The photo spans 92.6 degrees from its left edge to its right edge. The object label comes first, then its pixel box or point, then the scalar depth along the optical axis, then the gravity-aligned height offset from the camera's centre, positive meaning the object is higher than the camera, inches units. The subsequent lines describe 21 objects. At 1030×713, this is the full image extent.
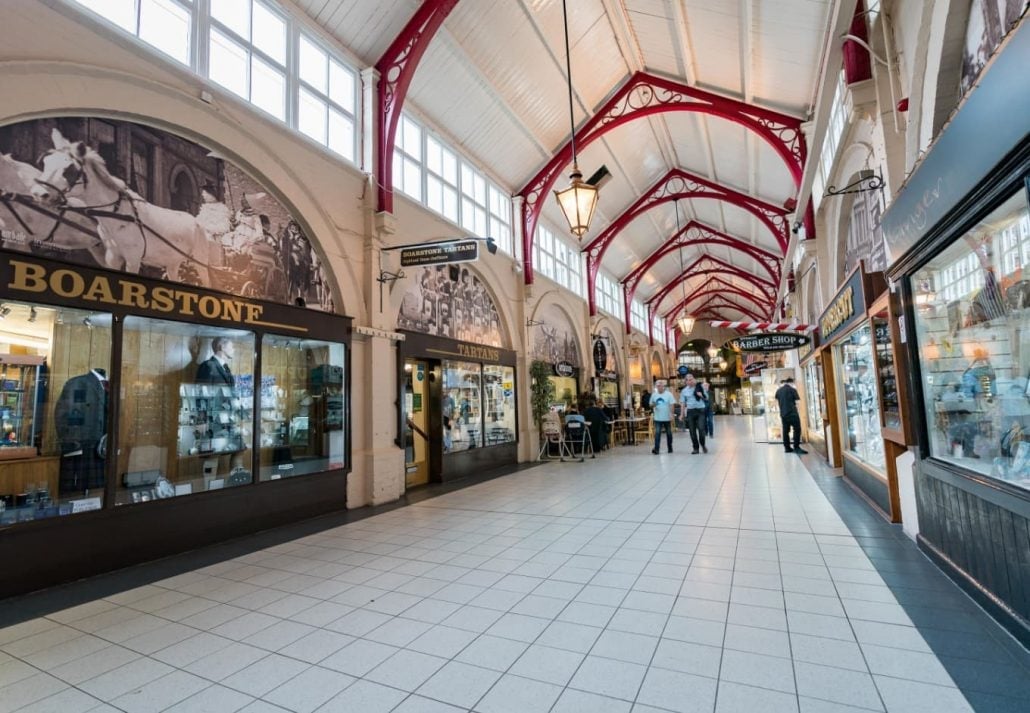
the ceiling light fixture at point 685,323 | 656.4 +96.3
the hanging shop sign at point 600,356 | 639.1 +56.0
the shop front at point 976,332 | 82.4 +12.2
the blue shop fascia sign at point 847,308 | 192.1 +37.0
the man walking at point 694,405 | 414.9 -8.6
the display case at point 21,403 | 143.6 +4.2
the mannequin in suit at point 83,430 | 154.7 -4.9
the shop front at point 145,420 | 144.6 -2.7
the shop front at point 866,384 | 173.2 +2.3
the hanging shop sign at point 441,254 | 244.2 +76.9
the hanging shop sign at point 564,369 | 500.4 +31.0
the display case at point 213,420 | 193.0 -3.9
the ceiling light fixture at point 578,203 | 213.9 +85.4
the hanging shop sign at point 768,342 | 352.2 +36.1
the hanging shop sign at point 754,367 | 604.7 +32.7
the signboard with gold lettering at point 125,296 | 139.0 +39.2
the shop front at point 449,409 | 320.2 -4.5
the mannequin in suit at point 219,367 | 201.0 +18.0
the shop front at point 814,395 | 337.4 -2.9
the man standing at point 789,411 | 389.9 -15.6
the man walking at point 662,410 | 431.5 -12.3
